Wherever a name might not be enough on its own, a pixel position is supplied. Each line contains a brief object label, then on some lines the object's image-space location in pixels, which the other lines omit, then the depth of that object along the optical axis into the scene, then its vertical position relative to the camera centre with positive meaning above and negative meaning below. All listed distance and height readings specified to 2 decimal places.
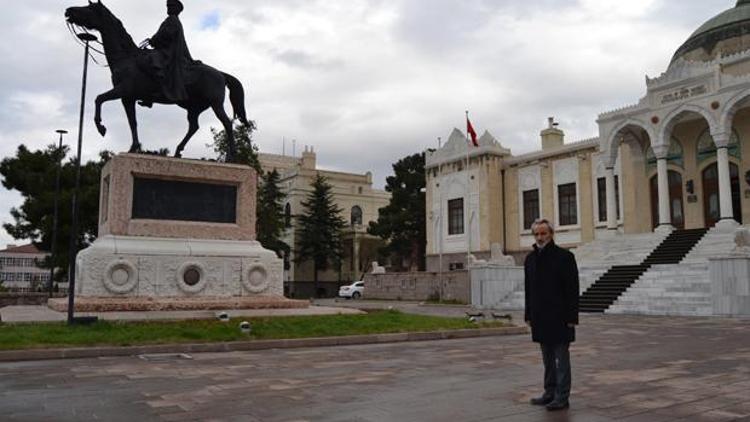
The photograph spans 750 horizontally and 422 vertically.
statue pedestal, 13.48 +0.77
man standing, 5.68 -0.27
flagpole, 41.22 +5.08
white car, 43.88 -0.87
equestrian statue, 14.50 +4.78
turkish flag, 36.78 +8.28
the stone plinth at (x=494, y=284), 25.44 -0.22
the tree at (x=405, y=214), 48.81 +4.73
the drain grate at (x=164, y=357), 9.01 -1.12
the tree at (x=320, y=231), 52.75 +3.80
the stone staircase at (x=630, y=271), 22.53 +0.28
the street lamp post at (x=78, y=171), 11.39 +2.00
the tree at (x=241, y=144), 35.29 +7.24
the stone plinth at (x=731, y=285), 18.52 -0.18
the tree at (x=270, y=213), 39.12 +3.97
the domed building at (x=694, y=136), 26.39 +6.35
